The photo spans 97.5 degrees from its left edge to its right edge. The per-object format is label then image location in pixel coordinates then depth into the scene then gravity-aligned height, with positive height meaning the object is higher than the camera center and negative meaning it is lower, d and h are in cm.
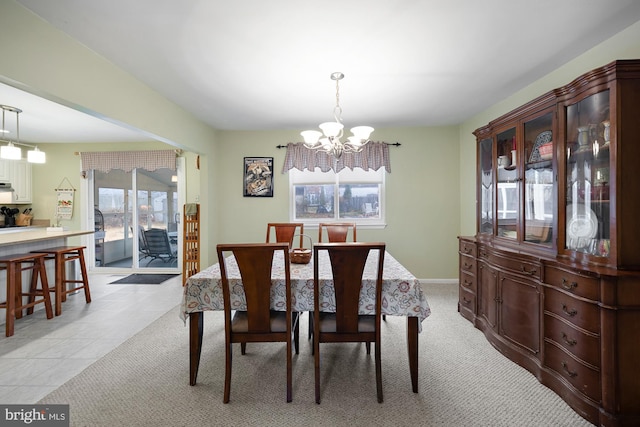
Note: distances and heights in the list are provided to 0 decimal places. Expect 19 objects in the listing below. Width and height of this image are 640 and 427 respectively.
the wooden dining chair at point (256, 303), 169 -57
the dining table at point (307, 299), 184 -58
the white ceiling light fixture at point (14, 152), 328 +76
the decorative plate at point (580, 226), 180 -11
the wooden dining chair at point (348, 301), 169 -57
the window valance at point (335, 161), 432 +82
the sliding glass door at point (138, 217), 512 -6
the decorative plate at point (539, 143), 215 +53
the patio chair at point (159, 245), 508 -58
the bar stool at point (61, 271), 323 -71
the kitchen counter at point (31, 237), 290 -26
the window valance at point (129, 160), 490 +95
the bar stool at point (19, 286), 270 -76
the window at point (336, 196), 448 +25
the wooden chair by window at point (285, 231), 335 -23
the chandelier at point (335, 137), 231 +65
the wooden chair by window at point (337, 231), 337 -23
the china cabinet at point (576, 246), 155 -25
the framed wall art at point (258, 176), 448 +58
